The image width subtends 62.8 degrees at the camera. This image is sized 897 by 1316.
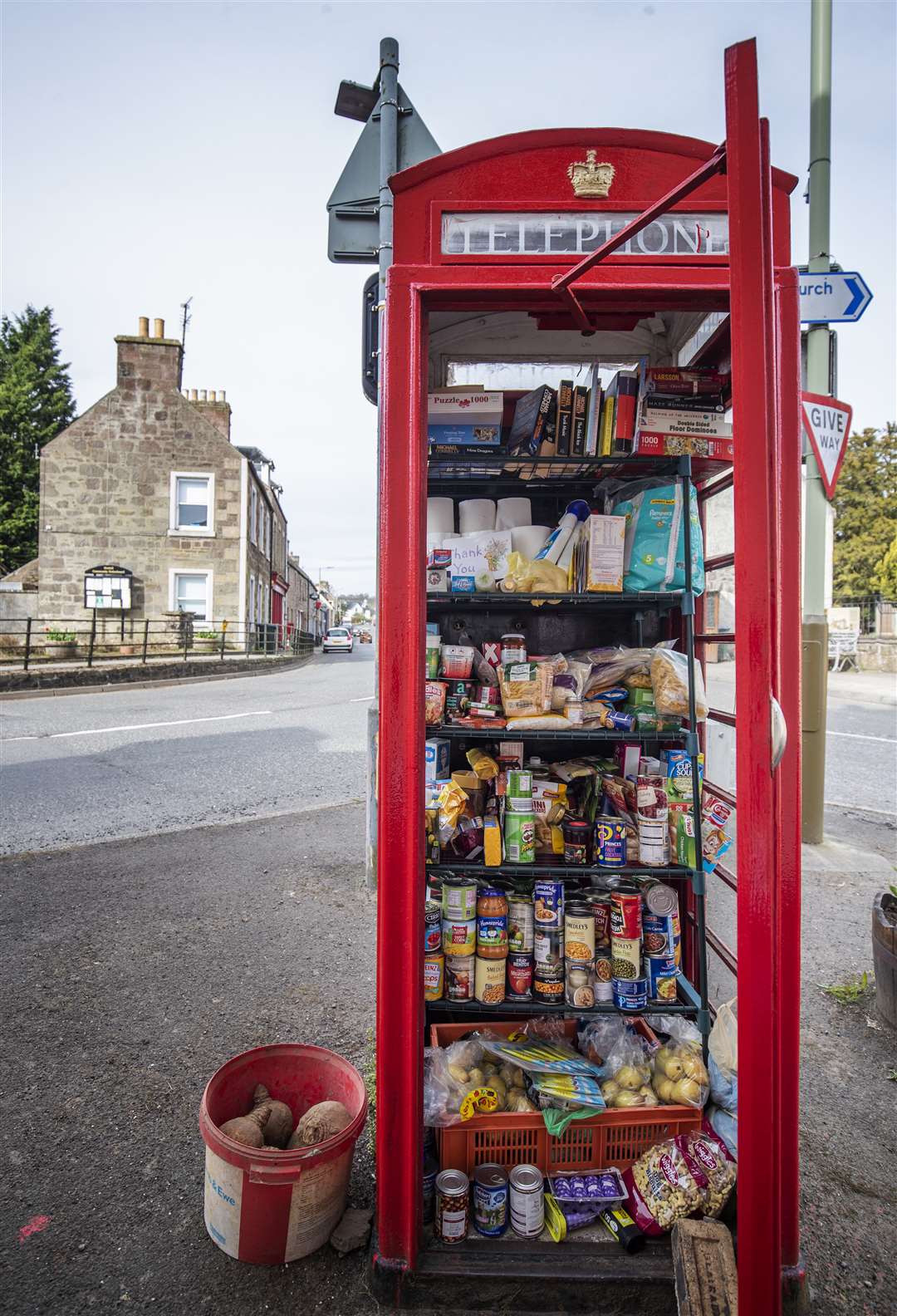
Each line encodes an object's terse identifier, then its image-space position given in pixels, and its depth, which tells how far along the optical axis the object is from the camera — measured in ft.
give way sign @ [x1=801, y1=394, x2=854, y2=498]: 14.87
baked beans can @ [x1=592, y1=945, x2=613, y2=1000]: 8.16
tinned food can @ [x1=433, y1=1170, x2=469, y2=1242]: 6.94
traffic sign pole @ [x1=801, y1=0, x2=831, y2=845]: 17.95
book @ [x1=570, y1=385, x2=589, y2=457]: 8.50
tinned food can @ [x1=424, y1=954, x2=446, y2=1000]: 8.06
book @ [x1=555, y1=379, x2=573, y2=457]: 8.41
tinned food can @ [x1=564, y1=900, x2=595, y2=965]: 8.04
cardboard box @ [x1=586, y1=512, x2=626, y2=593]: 8.39
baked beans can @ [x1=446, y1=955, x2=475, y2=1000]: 8.09
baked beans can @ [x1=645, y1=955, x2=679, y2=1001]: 8.23
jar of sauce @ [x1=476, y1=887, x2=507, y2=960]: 8.04
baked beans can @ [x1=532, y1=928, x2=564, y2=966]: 8.10
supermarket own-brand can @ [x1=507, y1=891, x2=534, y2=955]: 8.24
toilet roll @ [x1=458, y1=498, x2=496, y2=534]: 9.23
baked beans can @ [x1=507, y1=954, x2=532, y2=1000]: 8.21
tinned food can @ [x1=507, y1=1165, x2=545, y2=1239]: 6.98
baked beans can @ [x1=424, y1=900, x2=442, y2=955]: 8.11
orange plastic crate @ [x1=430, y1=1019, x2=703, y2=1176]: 7.41
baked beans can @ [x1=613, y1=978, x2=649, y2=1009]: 8.01
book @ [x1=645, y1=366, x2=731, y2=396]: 8.28
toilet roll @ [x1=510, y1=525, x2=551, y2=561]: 8.99
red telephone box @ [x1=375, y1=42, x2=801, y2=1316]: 6.44
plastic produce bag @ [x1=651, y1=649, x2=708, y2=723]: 8.43
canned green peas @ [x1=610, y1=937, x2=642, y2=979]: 8.11
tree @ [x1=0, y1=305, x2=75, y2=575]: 98.17
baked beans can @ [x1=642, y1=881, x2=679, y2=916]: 8.50
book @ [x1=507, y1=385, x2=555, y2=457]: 8.46
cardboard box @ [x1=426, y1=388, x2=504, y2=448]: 8.43
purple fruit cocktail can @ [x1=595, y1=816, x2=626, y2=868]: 8.30
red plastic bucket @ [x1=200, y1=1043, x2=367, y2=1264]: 6.68
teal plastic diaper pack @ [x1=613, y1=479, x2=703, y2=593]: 8.50
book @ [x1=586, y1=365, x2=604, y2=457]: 8.44
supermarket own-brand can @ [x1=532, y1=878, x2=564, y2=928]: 8.09
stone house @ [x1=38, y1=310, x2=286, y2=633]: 75.20
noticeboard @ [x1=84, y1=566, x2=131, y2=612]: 75.10
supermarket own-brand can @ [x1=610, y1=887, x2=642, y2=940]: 8.11
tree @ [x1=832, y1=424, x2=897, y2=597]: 133.18
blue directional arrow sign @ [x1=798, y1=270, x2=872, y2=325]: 13.06
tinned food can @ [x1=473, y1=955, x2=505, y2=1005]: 8.06
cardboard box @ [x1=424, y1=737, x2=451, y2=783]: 8.77
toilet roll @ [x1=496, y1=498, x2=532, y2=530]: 9.34
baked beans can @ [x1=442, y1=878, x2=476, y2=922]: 8.05
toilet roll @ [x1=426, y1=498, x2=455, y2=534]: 9.26
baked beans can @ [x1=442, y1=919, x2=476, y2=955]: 8.05
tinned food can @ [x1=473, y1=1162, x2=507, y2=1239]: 7.00
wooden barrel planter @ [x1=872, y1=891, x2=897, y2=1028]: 11.25
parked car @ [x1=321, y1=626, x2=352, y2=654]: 142.72
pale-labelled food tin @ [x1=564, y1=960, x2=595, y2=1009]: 7.98
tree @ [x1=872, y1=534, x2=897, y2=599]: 114.11
